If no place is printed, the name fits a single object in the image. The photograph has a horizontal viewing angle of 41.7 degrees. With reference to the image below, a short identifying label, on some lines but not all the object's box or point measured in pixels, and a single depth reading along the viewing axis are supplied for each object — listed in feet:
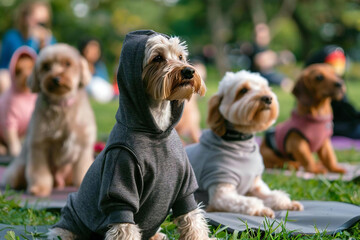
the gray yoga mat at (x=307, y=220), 11.12
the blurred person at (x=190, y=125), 23.84
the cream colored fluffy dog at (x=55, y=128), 16.99
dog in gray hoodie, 9.19
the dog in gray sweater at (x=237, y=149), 13.32
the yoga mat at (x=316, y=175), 18.75
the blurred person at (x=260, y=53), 57.72
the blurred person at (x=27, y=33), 28.63
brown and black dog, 20.05
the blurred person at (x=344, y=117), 29.09
